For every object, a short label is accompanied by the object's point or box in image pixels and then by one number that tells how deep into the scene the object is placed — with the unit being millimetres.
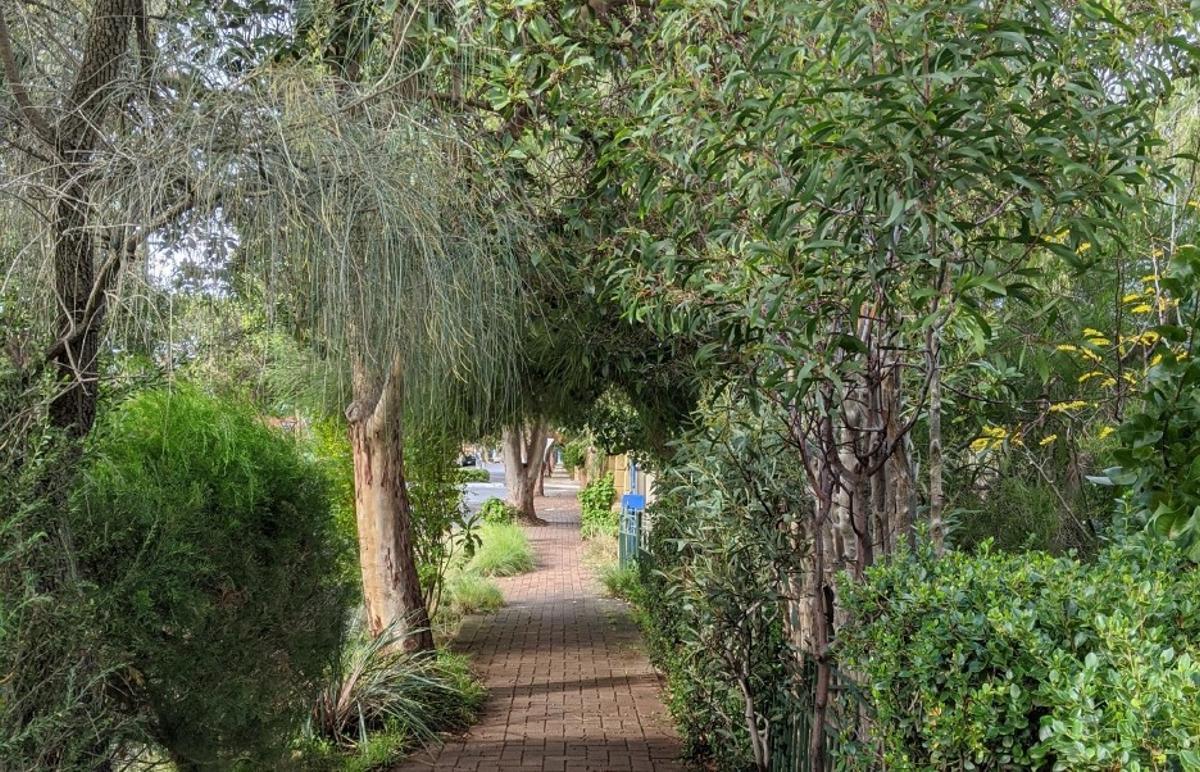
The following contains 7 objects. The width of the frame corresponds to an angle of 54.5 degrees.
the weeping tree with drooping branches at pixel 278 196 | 3326
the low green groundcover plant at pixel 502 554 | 18469
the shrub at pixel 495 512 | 24000
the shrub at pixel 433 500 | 11086
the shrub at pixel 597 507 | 24047
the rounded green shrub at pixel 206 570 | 4027
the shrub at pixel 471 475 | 11820
